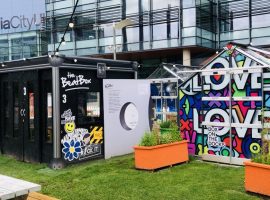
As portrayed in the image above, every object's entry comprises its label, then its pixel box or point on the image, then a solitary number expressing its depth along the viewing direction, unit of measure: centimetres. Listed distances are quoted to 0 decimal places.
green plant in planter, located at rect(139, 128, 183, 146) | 636
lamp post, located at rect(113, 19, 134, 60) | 1086
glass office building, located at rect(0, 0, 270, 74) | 1967
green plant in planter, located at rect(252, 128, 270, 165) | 470
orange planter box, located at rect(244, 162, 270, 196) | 457
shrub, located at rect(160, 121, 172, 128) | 766
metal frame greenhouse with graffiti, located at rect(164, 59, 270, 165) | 636
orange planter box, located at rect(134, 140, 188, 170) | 619
